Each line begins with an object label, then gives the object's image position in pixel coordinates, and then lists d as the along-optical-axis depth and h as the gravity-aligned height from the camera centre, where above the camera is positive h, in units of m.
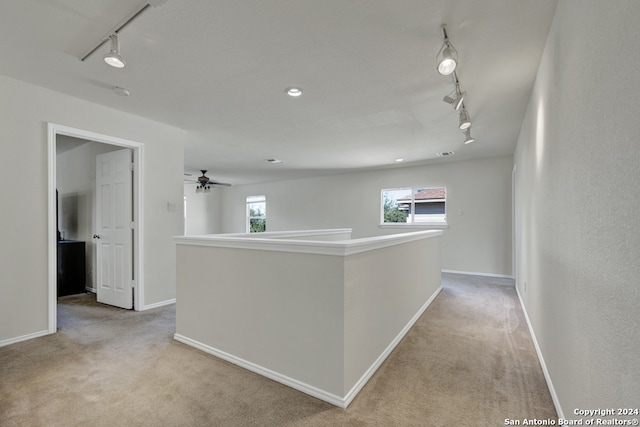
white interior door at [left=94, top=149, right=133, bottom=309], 3.68 -0.18
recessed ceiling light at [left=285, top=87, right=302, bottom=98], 2.78 +1.20
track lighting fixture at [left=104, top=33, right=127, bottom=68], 1.87 +1.05
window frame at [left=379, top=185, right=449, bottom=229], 6.42 -0.13
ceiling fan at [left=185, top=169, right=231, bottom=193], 7.11 +0.79
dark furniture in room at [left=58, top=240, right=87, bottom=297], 4.39 -0.80
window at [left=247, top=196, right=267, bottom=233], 9.66 +0.02
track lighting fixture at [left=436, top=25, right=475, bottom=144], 1.88 +1.03
